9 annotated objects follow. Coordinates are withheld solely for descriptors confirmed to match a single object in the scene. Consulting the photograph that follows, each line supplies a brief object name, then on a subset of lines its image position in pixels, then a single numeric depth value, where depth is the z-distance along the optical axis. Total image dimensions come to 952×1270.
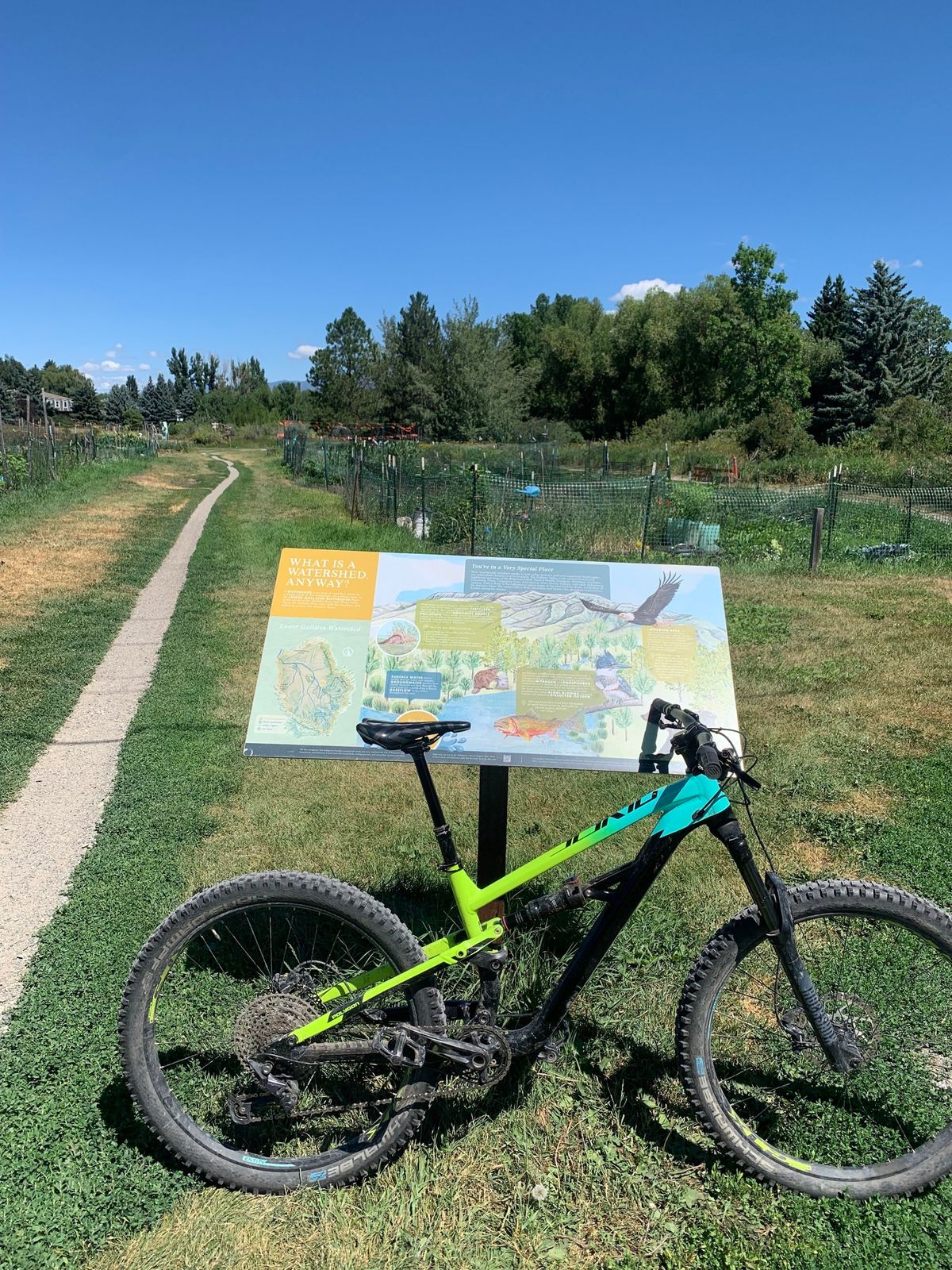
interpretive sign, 2.82
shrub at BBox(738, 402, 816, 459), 40.03
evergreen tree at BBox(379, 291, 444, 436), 54.03
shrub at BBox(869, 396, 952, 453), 32.59
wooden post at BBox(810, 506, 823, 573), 12.65
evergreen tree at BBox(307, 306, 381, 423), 59.19
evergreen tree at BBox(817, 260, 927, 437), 45.59
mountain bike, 2.30
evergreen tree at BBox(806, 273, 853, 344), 57.56
